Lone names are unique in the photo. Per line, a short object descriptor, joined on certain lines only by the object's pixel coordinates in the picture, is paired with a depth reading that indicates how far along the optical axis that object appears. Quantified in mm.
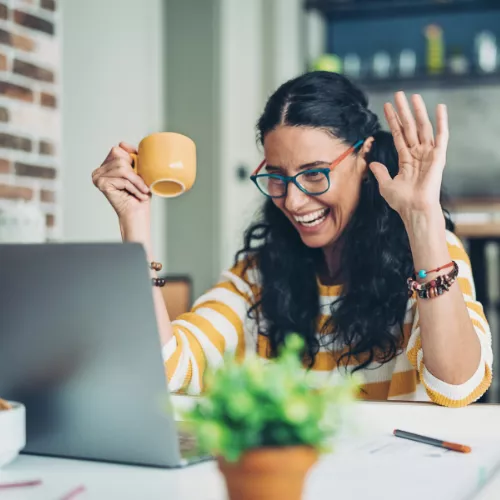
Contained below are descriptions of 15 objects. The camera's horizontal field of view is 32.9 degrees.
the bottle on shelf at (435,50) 5395
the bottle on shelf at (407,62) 5445
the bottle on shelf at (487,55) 5266
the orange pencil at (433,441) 919
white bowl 832
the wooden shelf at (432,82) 5266
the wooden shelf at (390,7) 5359
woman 1422
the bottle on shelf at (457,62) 5305
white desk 766
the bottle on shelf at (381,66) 5488
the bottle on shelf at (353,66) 5547
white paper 772
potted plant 530
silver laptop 800
